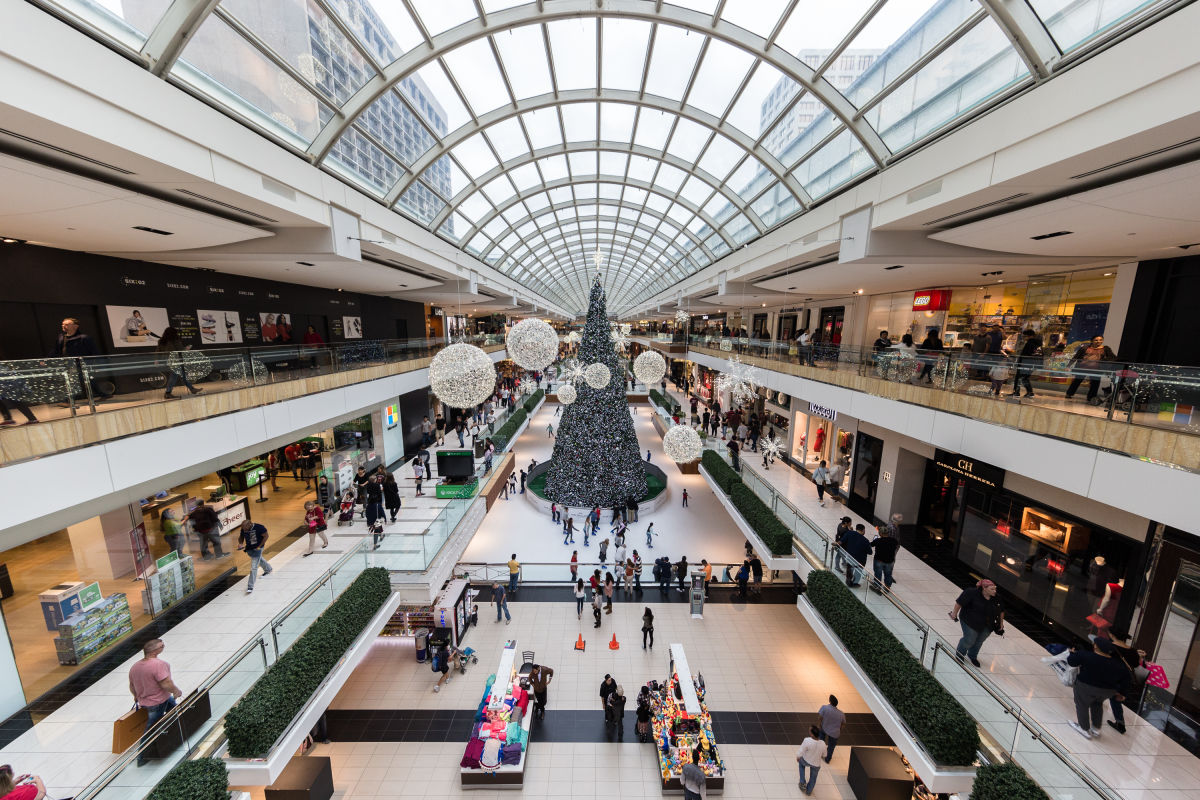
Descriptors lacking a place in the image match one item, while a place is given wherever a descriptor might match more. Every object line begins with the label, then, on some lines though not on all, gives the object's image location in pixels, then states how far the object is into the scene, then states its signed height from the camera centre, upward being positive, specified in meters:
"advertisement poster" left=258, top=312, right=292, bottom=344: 13.74 -0.23
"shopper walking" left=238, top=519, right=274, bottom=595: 8.73 -4.32
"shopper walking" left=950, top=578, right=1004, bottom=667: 6.37 -4.18
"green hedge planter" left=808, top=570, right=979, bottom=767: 5.20 -4.87
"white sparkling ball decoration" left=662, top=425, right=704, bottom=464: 13.05 -3.46
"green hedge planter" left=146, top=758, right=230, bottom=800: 4.41 -4.68
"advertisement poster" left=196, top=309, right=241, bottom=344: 11.41 -0.16
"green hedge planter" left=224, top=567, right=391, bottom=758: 5.32 -4.91
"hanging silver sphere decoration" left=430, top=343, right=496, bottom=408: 8.59 -0.97
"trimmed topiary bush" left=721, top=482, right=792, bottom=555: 10.55 -5.05
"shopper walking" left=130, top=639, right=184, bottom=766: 5.19 -4.23
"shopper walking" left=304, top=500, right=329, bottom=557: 10.26 -4.61
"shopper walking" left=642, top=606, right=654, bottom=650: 10.41 -6.90
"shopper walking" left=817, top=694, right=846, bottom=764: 7.71 -6.85
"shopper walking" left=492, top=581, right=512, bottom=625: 11.55 -7.18
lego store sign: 13.37 +0.85
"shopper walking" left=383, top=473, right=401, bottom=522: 12.15 -4.72
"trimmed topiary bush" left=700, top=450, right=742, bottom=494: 14.41 -5.07
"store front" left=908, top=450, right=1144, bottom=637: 7.02 -4.20
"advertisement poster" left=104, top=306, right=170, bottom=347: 9.05 -0.10
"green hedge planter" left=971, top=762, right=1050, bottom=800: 4.45 -4.65
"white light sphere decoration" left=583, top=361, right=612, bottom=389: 14.25 -1.62
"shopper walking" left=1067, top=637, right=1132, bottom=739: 5.20 -4.17
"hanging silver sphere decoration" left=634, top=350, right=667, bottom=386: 14.81 -1.36
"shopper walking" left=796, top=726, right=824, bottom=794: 7.20 -6.98
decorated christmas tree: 15.20 -4.38
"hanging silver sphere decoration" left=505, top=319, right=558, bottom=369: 9.80 -0.44
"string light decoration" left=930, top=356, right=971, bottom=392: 7.96 -0.85
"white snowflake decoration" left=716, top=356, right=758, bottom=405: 17.24 -1.96
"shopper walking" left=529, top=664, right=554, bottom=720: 8.78 -7.14
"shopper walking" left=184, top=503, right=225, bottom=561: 10.05 -4.63
